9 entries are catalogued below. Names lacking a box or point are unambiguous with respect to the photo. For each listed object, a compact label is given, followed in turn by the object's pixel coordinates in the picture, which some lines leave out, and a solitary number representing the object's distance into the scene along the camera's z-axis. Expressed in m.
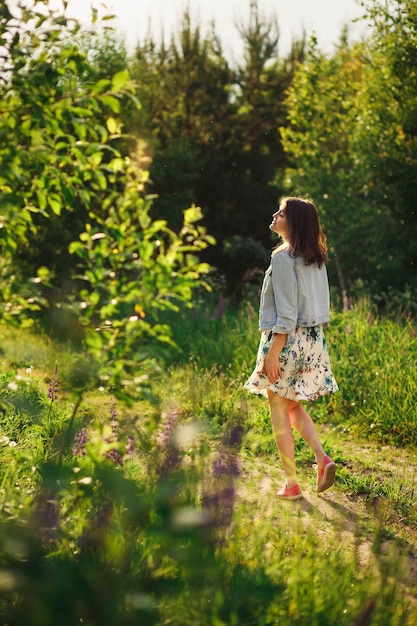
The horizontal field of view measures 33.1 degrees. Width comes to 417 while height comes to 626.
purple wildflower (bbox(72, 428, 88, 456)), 3.43
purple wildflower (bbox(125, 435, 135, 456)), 2.97
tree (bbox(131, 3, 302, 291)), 12.80
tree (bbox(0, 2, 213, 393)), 2.42
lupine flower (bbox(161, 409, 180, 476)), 2.58
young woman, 4.02
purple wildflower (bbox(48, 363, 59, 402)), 4.31
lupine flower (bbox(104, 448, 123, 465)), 2.92
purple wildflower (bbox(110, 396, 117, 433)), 3.37
